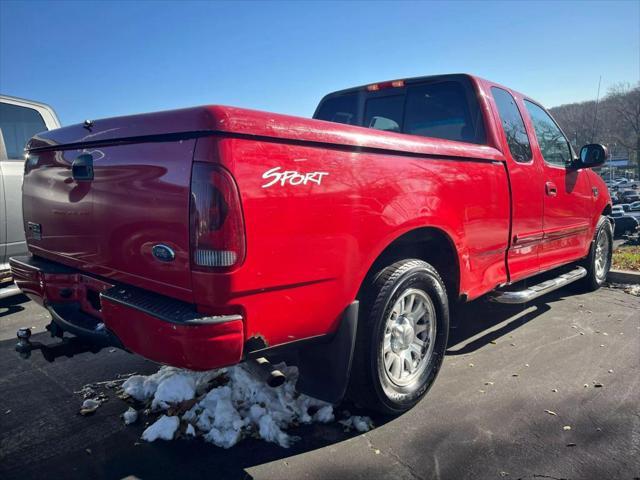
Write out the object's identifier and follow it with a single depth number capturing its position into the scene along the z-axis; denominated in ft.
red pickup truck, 6.48
